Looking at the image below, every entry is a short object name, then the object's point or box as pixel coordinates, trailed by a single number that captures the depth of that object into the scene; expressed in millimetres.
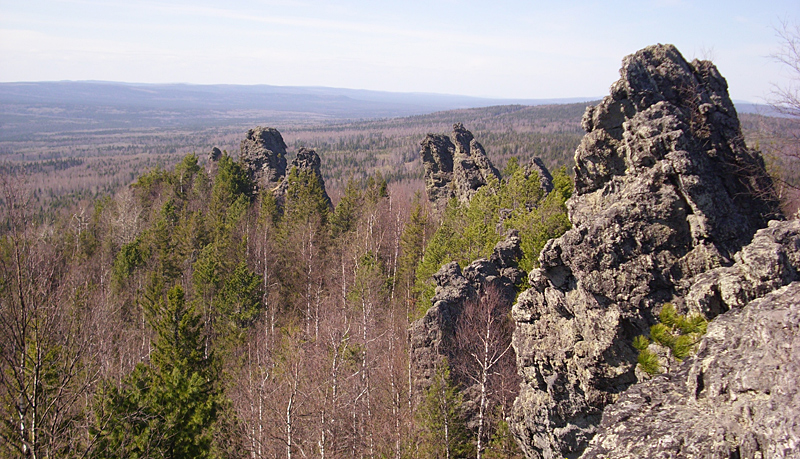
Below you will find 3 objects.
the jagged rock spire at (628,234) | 11391
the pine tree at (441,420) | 18141
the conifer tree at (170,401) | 13852
